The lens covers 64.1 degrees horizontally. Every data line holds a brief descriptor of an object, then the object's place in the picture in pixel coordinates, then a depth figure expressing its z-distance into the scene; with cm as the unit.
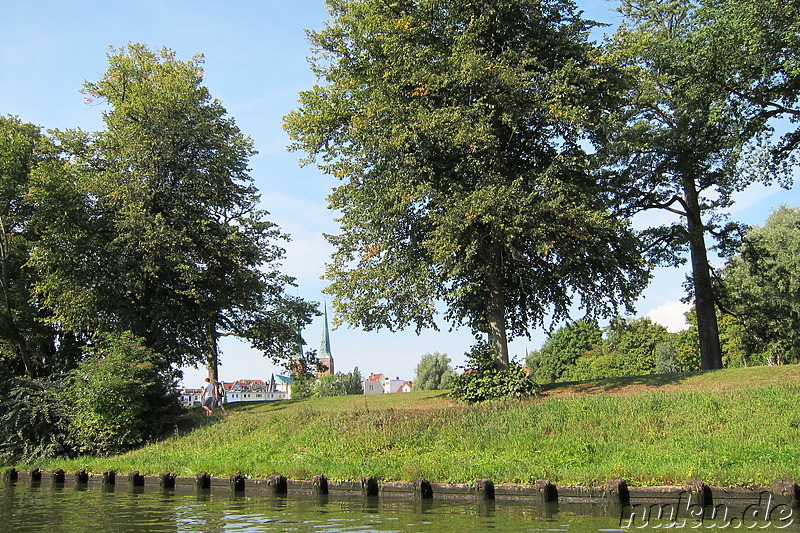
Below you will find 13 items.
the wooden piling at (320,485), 1579
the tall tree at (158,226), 3073
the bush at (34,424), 2493
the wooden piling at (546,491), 1331
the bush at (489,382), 2267
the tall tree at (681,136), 2608
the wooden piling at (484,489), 1380
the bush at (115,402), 2441
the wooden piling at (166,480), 1867
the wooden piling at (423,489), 1440
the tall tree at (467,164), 2182
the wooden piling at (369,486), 1513
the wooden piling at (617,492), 1256
